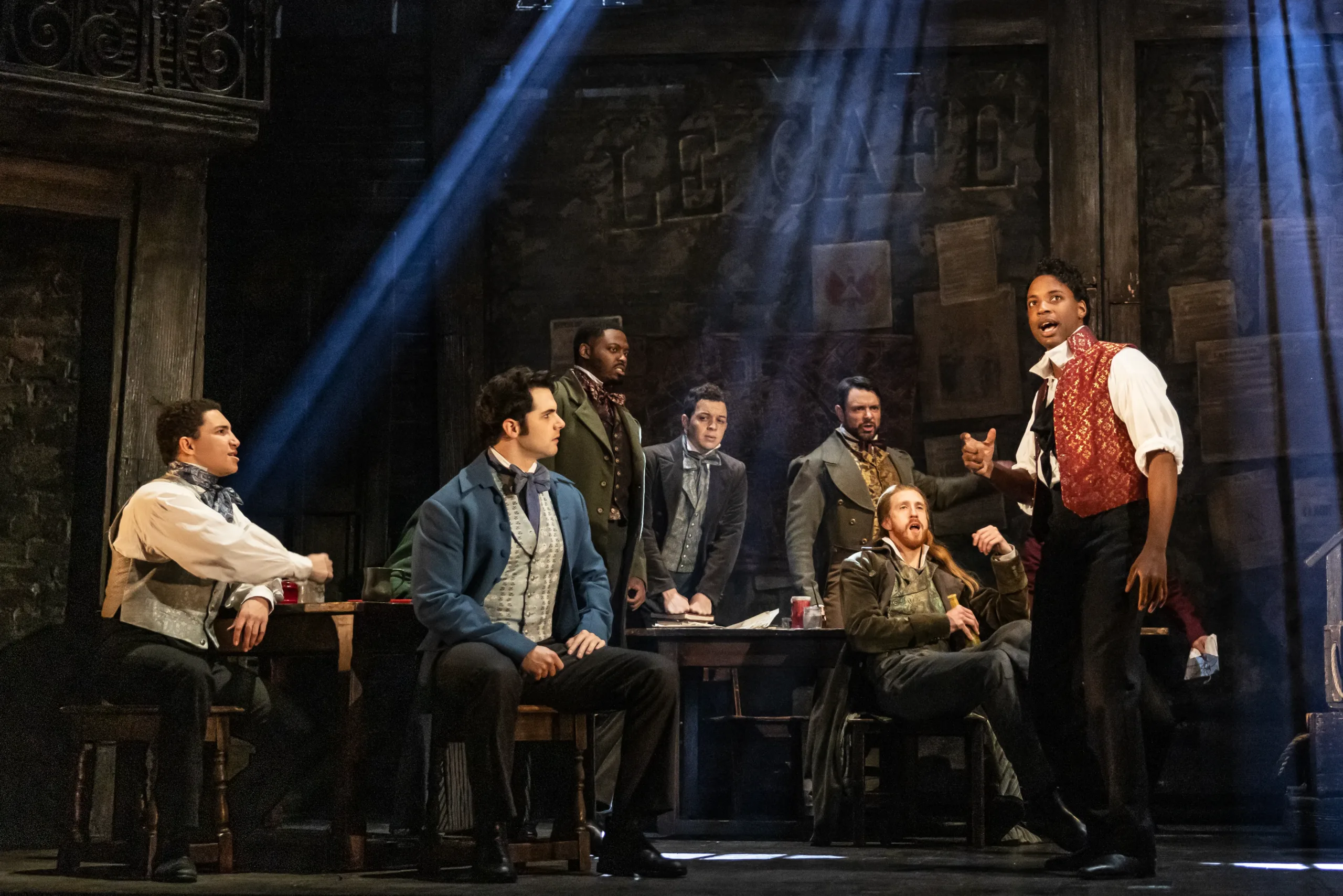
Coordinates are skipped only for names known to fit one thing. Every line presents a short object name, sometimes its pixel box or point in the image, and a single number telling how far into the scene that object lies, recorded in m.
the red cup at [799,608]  6.77
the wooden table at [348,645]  5.25
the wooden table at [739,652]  6.46
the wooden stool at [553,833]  4.98
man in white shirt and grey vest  5.09
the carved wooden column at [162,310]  6.70
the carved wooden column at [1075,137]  7.87
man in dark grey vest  7.56
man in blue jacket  4.85
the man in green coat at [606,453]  6.65
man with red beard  5.81
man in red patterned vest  4.71
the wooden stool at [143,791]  5.17
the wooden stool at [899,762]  5.95
